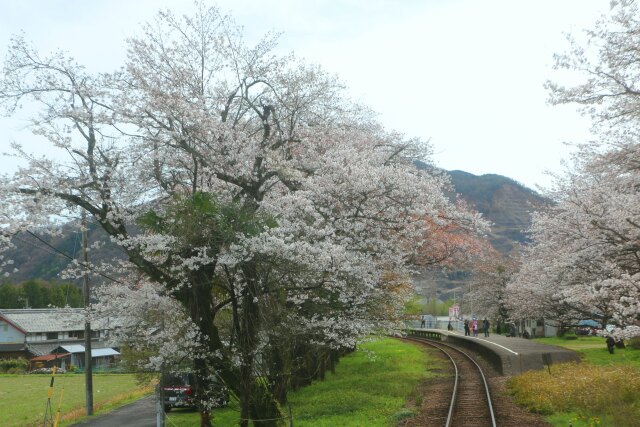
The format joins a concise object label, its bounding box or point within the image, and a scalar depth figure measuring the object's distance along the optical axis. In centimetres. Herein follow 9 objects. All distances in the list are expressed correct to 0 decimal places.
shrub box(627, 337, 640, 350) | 3183
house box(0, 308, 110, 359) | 6812
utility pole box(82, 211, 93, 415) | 2255
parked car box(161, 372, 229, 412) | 2422
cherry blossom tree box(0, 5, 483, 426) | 1312
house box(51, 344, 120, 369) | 6575
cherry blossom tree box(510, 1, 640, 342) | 1134
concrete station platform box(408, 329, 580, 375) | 2550
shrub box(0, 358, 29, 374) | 6125
